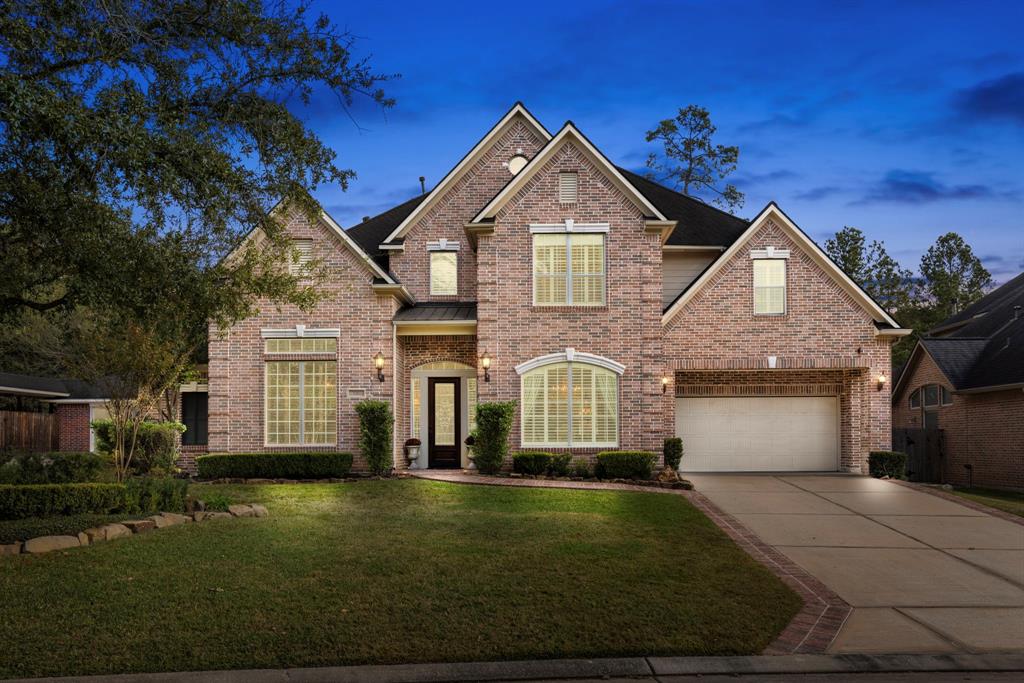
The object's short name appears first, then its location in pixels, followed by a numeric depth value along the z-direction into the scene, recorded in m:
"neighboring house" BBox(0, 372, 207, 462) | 29.11
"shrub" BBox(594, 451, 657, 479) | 18.38
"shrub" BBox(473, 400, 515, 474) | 18.61
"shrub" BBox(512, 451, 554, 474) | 18.53
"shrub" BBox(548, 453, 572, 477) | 18.59
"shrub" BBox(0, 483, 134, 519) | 11.80
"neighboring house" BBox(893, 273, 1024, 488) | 22.55
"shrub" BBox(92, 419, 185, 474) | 20.41
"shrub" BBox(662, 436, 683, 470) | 19.88
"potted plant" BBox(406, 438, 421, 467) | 20.16
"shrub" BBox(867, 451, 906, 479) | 20.22
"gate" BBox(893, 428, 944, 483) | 26.03
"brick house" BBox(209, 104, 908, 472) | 19.44
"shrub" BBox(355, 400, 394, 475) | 18.72
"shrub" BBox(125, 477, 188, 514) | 12.41
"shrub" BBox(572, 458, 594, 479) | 18.41
